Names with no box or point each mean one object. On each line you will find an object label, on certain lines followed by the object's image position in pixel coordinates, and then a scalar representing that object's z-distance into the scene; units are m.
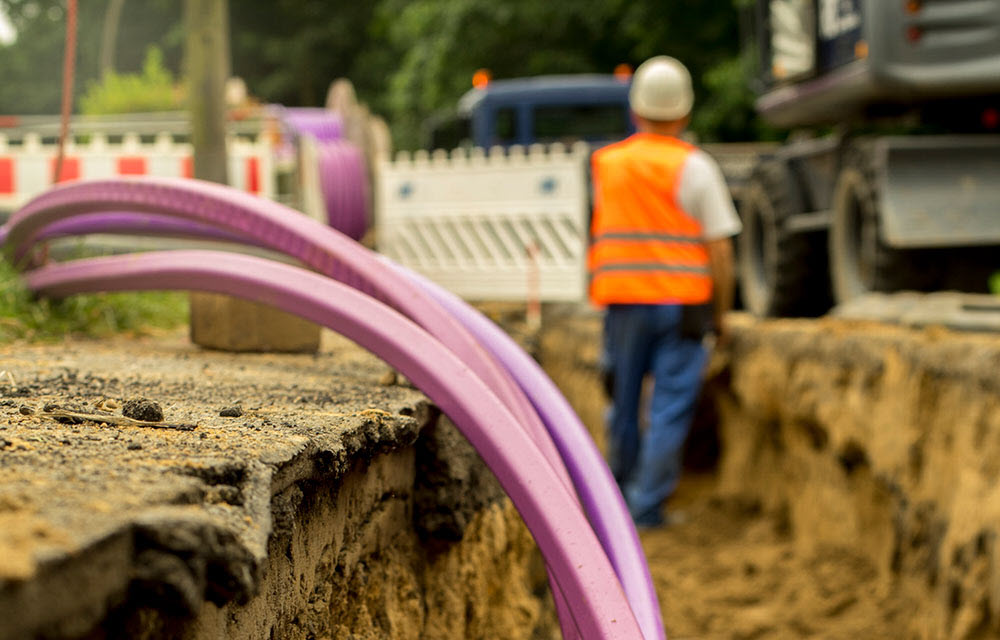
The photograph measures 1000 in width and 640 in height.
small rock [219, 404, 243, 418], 3.77
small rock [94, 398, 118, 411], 3.73
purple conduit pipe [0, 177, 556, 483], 4.81
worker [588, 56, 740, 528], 10.39
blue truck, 23.61
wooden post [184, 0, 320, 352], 11.84
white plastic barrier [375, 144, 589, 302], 17.83
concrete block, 6.04
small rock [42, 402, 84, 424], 3.45
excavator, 11.64
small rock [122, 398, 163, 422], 3.51
